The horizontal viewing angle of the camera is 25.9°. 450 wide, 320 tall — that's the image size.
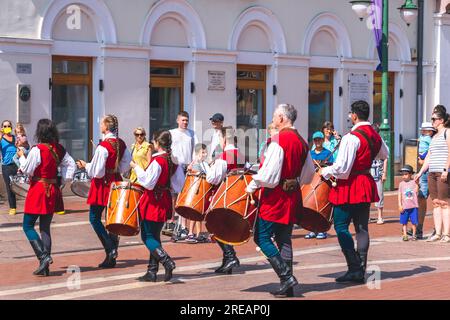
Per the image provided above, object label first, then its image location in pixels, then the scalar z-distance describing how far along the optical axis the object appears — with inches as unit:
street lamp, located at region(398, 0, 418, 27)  856.9
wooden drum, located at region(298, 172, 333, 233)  421.4
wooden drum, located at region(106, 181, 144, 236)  423.2
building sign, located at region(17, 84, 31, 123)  730.2
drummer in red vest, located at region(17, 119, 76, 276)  442.0
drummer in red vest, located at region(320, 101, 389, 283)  412.5
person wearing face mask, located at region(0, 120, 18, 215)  680.4
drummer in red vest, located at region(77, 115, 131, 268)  455.8
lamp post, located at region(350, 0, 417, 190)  839.1
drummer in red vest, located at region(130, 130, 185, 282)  418.0
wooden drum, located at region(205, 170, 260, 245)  388.5
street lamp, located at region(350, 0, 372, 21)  807.7
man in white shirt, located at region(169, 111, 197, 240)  614.9
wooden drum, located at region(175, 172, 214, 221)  448.1
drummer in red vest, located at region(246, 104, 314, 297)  375.2
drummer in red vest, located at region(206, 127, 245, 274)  443.5
